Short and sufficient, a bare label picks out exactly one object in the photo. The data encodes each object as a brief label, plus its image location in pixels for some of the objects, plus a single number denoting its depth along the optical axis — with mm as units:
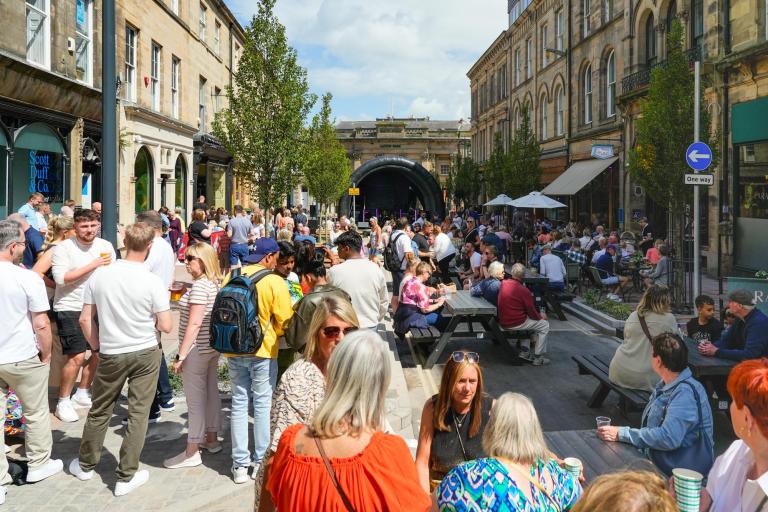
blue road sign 10812
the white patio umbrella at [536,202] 20934
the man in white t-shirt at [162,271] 6434
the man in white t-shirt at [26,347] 4711
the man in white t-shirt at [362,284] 6336
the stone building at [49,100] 13359
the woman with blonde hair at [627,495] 1996
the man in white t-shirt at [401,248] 12081
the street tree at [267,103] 15539
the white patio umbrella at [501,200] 26211
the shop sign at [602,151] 23438
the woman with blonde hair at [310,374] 3305
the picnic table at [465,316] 8551
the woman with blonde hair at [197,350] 5160
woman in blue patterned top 2564
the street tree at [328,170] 36156
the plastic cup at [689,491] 2928
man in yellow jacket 4945
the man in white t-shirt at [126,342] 4773
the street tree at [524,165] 27906
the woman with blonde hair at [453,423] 3678
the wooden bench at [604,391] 5863
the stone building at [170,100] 19234
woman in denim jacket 4152
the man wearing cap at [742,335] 5977
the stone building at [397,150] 58094
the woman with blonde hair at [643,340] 6129
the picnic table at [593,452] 3889
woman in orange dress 2410
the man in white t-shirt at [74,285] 5828
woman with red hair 2645
